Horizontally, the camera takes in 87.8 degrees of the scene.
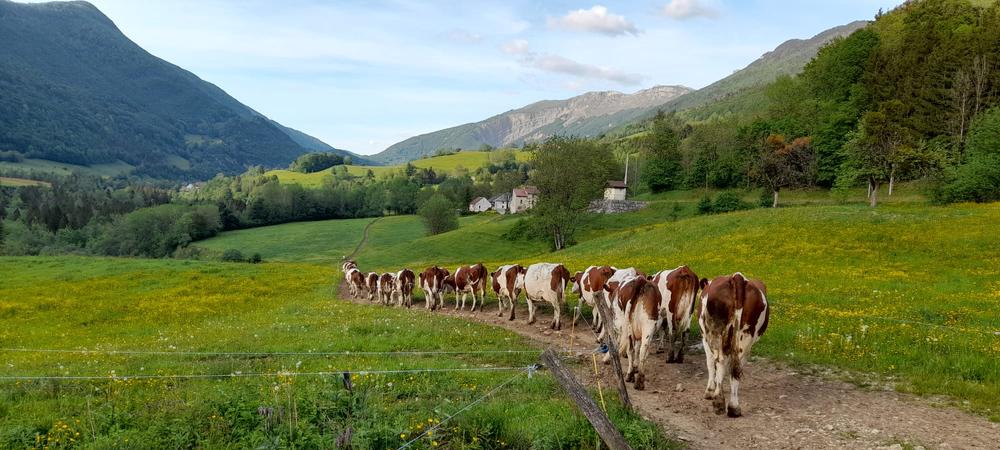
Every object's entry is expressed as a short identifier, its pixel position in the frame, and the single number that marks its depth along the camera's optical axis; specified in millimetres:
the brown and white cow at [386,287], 30703
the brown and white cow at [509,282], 21222
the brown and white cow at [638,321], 11125
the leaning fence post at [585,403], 6371
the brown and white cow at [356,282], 35719
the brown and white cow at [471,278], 24703
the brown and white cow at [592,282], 17359
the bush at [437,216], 95625
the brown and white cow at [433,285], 26484
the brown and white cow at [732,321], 9453
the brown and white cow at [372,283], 33500
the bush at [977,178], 44062
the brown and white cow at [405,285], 28844
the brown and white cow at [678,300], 12609
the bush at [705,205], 71875
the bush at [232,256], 82000
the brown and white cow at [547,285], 18812
